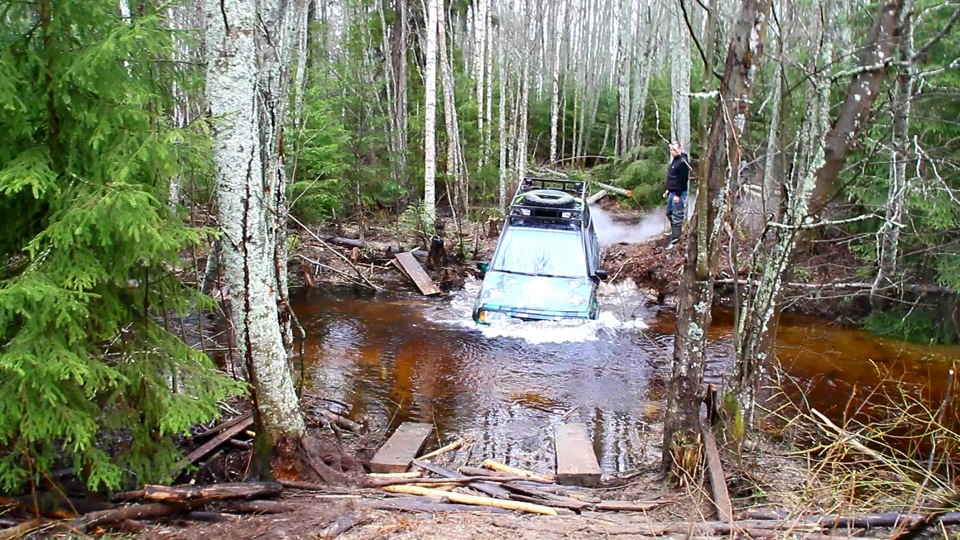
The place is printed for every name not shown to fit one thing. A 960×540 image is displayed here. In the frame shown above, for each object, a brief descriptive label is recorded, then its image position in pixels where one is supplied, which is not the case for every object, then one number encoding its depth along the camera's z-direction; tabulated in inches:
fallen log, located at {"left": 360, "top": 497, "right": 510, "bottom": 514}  184.1
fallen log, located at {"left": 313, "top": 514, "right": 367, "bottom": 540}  164.2
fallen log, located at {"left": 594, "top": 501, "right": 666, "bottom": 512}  191.6
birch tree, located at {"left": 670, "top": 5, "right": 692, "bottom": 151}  608.4
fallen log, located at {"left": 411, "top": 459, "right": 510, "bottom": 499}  205.5
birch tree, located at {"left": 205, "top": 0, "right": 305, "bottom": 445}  179.0
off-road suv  397.4
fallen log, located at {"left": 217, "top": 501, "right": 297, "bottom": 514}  178.3
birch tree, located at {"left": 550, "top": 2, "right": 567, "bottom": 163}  972.6
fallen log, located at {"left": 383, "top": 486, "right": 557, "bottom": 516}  188.5
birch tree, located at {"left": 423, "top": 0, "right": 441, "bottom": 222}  594.9
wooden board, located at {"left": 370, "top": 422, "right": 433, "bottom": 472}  235.6
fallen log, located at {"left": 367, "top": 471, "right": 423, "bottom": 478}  219.1
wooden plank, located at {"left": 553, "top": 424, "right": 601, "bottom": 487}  231.5
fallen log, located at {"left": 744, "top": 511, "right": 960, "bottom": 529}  161.9
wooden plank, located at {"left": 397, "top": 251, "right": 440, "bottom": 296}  552.1
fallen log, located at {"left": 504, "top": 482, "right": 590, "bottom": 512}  194.1
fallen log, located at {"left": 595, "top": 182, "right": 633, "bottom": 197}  894.2
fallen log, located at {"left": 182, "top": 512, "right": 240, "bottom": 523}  172.6
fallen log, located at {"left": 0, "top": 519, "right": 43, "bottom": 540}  149.7
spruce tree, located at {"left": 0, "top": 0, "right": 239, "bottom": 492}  152.4
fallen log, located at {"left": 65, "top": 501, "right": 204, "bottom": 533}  159.3
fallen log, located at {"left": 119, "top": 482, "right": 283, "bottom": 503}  169.8
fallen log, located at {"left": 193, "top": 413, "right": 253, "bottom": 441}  224.0
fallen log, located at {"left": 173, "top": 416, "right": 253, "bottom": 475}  192.8
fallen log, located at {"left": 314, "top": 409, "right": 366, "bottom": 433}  282.4
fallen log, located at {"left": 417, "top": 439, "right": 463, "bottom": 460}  256.8
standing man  580.4
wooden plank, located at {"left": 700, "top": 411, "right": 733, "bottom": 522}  177.0
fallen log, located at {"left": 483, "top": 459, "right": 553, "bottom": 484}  233.6
